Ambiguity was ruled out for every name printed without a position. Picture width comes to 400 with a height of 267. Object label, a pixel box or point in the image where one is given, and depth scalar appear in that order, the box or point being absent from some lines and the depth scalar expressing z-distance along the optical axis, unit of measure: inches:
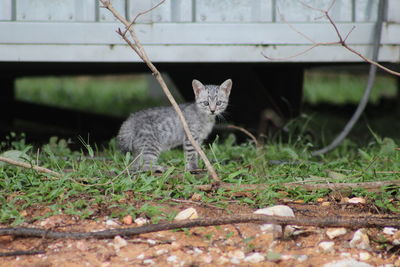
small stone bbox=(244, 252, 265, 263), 282.5
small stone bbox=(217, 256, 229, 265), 279.9
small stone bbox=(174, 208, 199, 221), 316.2
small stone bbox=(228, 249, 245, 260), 286.0
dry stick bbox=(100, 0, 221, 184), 356.2
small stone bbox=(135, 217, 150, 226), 313.1
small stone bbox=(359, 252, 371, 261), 287.4
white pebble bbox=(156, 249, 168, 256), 286.0
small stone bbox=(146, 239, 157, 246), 294.0
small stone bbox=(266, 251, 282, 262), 279.4
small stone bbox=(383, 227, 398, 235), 310.7
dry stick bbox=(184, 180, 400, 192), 361.4
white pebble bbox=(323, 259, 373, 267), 276.2
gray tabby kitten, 448.4
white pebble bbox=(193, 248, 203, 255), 288.0
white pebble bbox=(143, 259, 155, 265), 278.4
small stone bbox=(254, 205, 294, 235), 308.2
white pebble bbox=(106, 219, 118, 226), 312.3
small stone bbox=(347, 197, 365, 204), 351.9
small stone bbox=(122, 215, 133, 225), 313.6
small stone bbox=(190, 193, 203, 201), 349.1
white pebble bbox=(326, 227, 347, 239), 305.4
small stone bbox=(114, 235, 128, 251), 291.9
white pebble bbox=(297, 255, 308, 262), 282.2
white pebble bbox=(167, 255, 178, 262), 279.9
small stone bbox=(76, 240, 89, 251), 291.0
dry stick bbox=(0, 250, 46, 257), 286.7
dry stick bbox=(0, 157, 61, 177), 355.6
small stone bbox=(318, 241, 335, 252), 293.6
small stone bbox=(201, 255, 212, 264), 280.5
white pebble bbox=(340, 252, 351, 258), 288.0
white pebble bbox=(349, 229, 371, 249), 296.8
